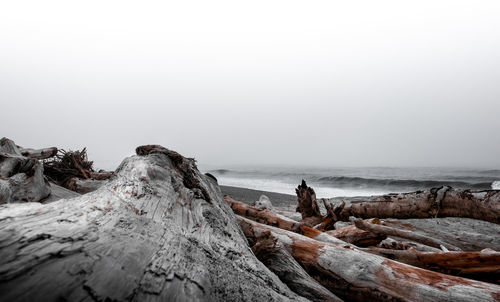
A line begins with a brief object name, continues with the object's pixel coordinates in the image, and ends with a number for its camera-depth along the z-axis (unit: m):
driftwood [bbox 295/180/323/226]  4.52
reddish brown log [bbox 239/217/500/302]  1.63
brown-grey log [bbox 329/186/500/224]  3.85
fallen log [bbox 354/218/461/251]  3.20
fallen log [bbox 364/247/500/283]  2.02
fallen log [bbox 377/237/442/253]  3.13
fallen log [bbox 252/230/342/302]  1.68
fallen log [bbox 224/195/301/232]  3.39
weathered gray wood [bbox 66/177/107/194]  5.61
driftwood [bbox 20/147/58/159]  5.93
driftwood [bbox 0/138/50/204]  3.53
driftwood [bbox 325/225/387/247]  3.13
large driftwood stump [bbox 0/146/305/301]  0.84
